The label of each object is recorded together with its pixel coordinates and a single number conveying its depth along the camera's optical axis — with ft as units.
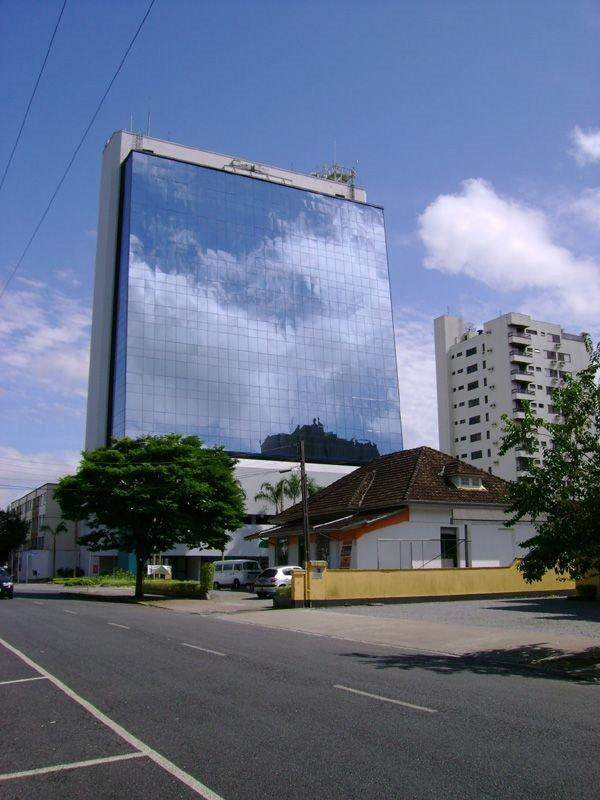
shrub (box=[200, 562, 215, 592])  126.72
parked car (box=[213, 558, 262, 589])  166.20
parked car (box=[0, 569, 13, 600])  117.80
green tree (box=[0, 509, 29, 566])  345.31
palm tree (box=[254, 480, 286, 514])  241.55
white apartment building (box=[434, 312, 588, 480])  302.04
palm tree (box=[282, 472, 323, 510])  238.48
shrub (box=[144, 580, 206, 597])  130.31
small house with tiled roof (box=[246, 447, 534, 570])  117.91
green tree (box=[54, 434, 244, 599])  123.44
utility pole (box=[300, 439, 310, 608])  101.45
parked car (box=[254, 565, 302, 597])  118.32
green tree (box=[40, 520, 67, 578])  278.67
